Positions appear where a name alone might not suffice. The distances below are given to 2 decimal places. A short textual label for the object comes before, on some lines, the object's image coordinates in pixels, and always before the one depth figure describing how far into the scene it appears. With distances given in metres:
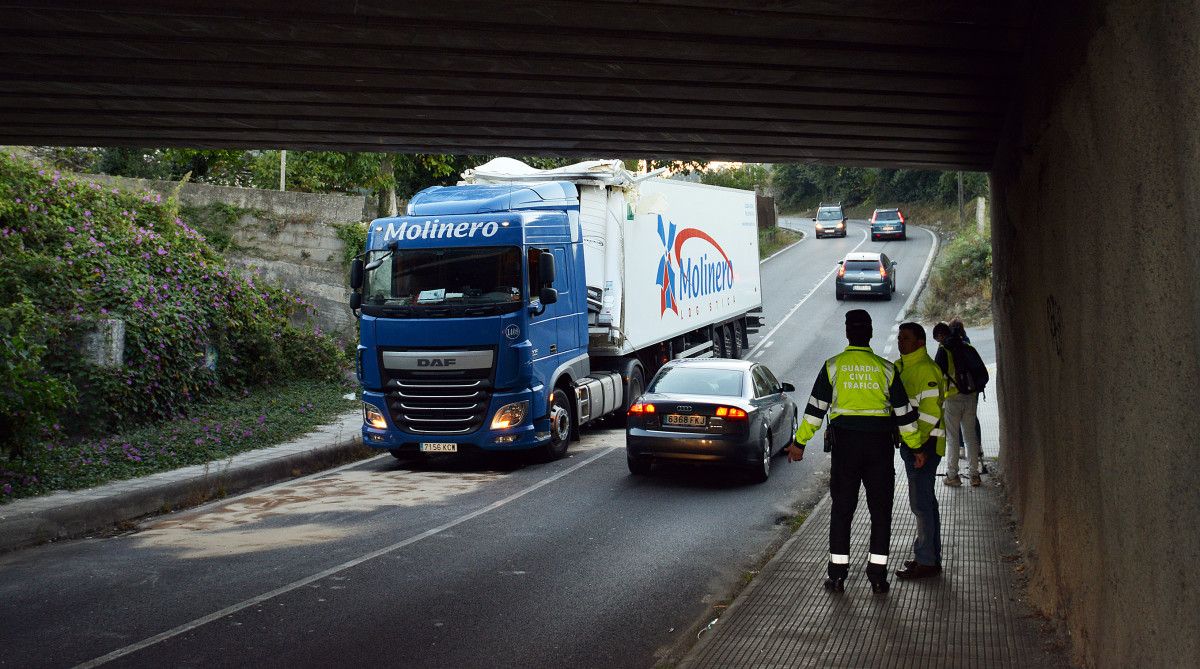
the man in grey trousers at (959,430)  12.76
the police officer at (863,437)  8.10
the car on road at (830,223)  65.50
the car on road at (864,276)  39.88
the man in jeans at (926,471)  8.39
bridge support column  4.05
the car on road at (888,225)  60.50
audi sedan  13.25
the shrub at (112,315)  13.10
